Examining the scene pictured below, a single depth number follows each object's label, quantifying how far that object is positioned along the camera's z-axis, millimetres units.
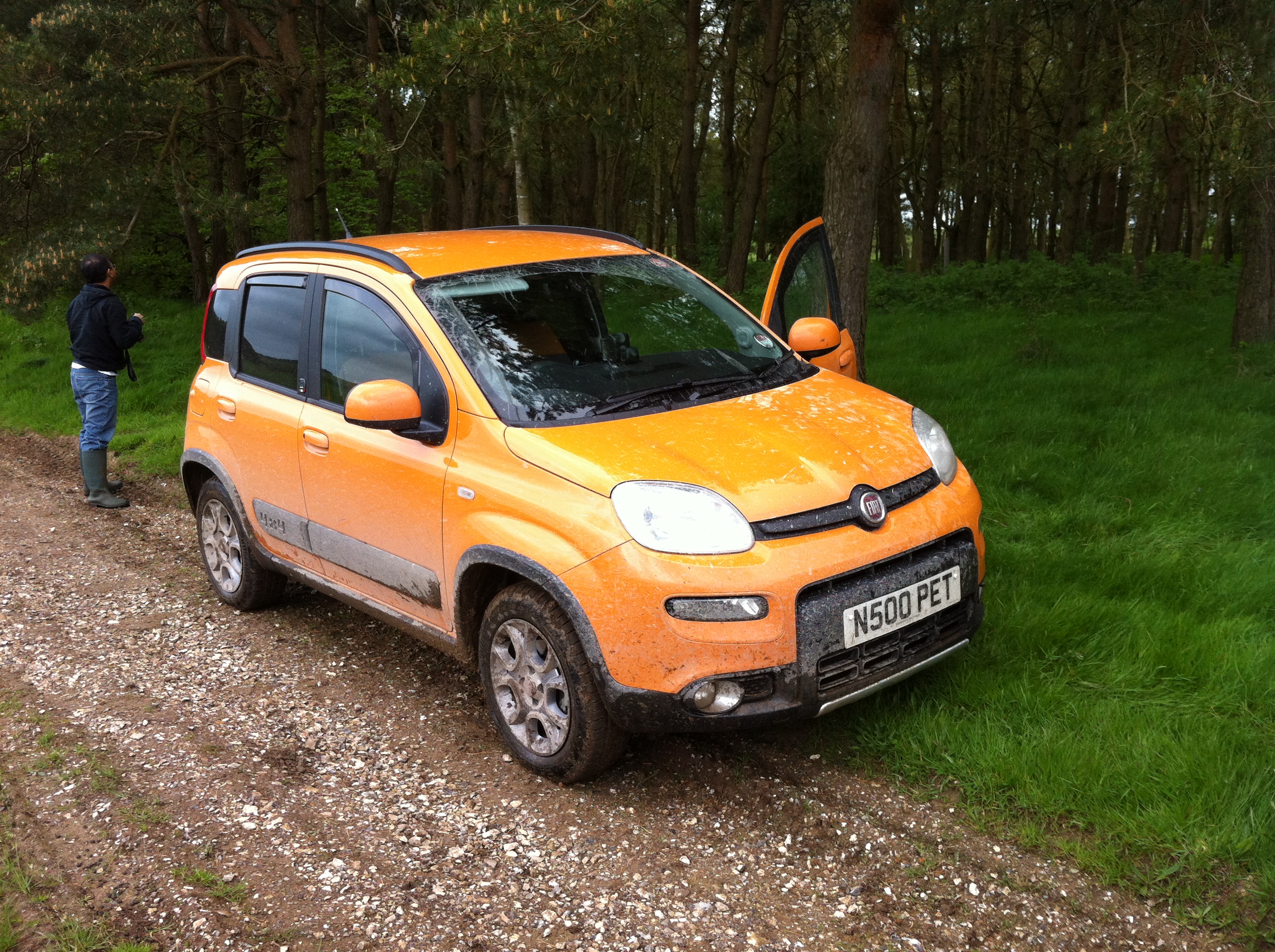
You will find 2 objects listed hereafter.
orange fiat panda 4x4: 3537
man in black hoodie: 8672
